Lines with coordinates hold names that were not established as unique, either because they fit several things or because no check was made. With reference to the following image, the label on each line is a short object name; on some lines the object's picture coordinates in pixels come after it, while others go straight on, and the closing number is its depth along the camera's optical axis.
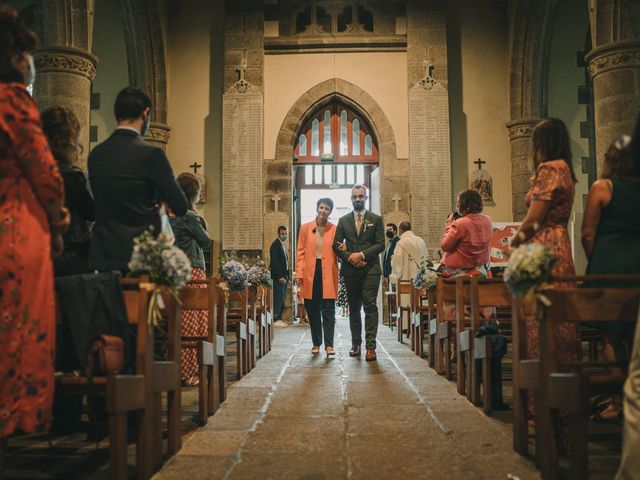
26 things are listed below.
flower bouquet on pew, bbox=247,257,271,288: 6.54
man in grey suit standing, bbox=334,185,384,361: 6.76
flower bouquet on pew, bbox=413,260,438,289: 6.31
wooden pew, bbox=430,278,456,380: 5.43
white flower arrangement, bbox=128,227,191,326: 2.91
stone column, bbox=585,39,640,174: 7.75
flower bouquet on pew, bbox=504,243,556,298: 2.88
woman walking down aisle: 7.09
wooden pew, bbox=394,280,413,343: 8.88
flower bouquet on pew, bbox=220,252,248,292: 6.10
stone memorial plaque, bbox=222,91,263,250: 12.66
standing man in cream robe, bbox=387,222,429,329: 10.23
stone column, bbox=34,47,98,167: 8.09
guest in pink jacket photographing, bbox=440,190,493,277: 5.51
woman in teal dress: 3.52
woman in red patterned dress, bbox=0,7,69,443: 2.37
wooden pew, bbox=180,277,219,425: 3.99
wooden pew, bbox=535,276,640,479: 2.78
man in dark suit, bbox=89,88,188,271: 3.35
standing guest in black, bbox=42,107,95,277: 3.36
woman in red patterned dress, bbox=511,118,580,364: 3.63
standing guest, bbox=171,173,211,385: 5.29
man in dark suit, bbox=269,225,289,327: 12.23
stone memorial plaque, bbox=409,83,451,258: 12.70
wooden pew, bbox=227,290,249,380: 5.75
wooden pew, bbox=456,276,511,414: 4.22
